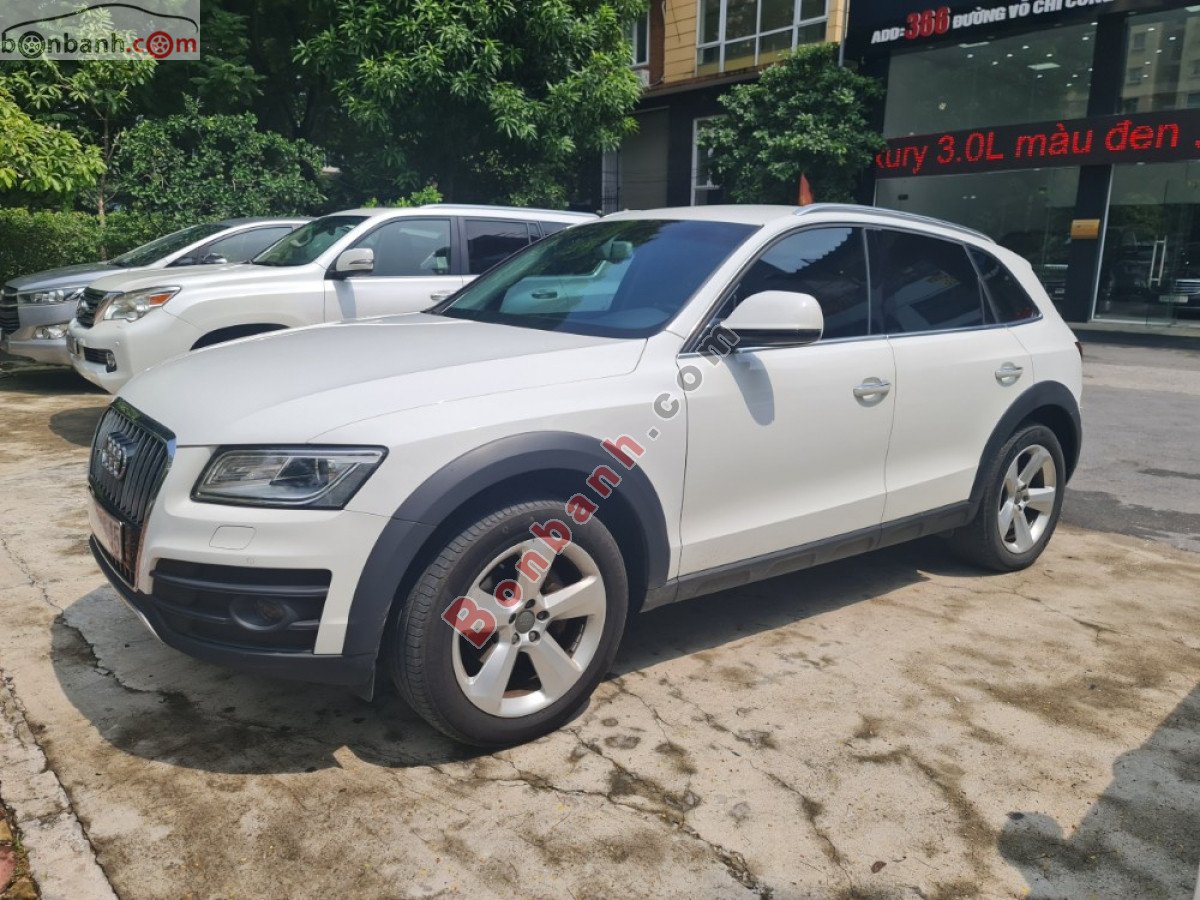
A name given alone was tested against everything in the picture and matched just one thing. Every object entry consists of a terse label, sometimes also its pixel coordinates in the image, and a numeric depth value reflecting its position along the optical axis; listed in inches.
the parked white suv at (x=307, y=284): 263.9
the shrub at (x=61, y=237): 495.8
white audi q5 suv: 104.1
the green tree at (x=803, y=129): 746.2
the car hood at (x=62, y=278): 349.7
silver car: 348.8
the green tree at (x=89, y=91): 467.2
